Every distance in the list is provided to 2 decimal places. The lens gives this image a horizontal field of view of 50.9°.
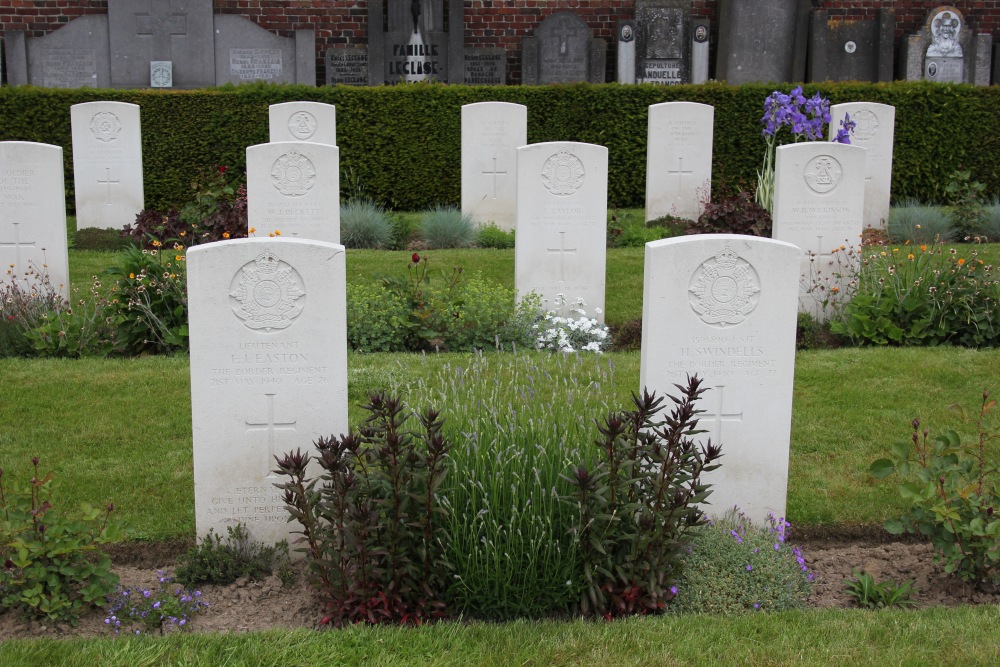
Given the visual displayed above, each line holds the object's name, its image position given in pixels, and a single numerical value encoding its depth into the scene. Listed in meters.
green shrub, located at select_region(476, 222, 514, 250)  11.32
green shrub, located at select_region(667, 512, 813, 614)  3.88
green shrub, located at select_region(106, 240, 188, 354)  7.35
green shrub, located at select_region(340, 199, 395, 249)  11.21
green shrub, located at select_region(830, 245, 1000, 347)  7.54
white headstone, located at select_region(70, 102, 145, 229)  11.46
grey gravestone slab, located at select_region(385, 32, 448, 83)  18.75
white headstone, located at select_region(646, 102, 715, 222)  11.79
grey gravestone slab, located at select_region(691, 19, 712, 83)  19.00
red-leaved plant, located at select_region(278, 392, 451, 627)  3.63
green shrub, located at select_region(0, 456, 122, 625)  3.67
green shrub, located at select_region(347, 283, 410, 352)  7.44
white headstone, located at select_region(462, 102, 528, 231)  11.96
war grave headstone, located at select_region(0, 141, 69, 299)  8.02
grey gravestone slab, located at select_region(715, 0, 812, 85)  18.58
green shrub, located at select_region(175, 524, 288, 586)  4.16
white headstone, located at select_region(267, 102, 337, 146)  12.20
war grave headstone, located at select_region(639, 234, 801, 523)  4.44
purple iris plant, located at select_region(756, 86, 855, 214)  10.27
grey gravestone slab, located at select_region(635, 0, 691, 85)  19.00
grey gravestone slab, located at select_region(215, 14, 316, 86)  18.62
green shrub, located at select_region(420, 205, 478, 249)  11.35
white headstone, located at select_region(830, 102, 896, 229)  12.34
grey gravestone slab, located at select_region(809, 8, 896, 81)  19.00
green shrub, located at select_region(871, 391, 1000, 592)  3.87
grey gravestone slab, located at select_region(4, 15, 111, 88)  18.33
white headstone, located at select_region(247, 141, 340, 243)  8.51
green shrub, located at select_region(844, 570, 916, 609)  3.96
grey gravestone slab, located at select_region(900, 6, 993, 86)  19.08
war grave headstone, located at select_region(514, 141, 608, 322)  7.98
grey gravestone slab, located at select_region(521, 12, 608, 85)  18.95
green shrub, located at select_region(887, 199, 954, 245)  11.34
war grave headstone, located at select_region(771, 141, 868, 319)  8.12
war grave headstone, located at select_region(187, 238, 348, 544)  4.22
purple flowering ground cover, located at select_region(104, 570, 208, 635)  3.78
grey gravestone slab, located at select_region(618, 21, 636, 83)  19.27
